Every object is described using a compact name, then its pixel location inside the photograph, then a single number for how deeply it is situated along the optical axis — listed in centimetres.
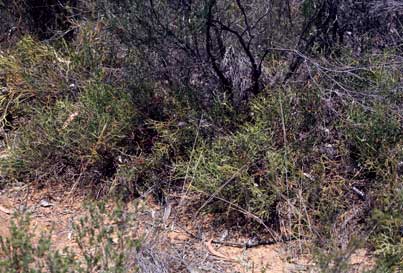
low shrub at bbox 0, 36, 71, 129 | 538
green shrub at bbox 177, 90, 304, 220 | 414
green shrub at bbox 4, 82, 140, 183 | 467
